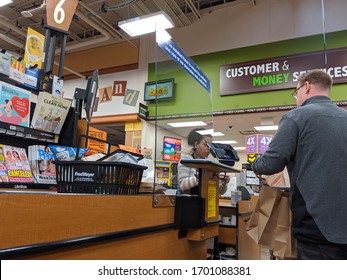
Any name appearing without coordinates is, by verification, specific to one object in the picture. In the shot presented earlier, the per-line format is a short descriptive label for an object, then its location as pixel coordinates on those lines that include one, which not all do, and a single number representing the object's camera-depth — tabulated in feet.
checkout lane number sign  8.90
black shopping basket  4.41
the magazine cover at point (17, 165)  6.32
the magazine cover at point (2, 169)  6.12
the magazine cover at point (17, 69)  6.65
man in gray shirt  4.50
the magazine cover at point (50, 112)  6.85
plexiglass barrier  6.90
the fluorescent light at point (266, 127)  25.79
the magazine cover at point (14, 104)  6.11
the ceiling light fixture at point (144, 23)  17.39
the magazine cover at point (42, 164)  6.74
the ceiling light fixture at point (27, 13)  19.72
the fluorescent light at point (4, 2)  16.35
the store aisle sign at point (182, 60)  7.84
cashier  6.70
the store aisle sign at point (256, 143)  18.03
